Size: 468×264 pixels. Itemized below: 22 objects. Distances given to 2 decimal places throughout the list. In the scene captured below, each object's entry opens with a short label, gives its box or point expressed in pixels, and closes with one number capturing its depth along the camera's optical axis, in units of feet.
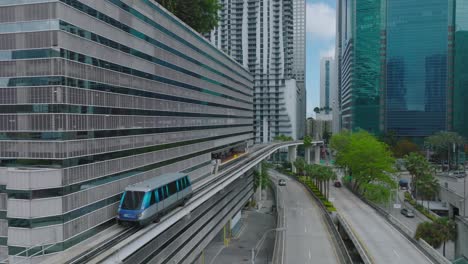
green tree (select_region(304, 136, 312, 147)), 432.66
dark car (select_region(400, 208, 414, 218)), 209.15
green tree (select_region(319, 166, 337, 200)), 247.09
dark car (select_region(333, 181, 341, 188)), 298.86
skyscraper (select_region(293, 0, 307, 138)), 627.95
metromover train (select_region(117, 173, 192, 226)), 77.87
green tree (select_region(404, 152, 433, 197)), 236.22
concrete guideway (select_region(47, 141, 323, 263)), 67.10
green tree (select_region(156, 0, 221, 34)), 184.44
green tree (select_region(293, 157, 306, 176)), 350.07
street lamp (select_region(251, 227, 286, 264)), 175.55
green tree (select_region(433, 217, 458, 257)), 138.72
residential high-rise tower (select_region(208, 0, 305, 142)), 493.36
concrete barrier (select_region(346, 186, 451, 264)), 117.39
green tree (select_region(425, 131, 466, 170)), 401.29
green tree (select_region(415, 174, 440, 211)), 219.00
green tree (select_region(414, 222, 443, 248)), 137.18
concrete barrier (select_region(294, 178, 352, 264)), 127.85
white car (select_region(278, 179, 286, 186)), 316.68
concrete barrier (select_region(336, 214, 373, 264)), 120.00
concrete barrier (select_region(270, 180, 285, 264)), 126.68
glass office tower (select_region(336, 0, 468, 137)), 469.57
